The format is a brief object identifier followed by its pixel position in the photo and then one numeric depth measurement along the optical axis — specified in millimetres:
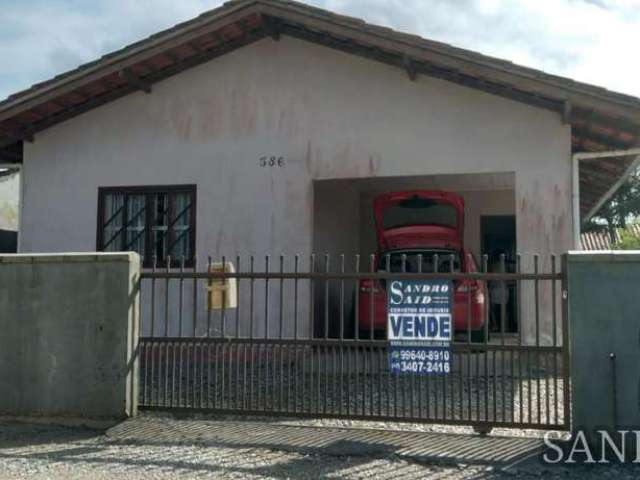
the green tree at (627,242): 24594
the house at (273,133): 8750
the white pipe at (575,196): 8648
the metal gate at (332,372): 5906
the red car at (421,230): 10133
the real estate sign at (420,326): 6004
